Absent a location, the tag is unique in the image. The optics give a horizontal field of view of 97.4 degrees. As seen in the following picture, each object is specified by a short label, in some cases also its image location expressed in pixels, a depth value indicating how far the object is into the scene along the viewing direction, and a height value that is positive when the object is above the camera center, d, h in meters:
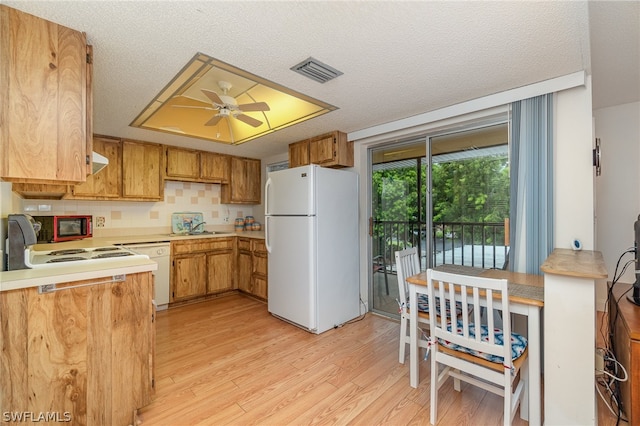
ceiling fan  2.39 +0.95
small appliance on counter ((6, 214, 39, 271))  1.51 -0.14
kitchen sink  3.92 -0.29
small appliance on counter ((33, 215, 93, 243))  2.68 -0.13
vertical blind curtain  2.07 +0.22
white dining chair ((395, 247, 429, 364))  2.13 -0.71
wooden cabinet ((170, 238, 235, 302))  3.65 -0.74
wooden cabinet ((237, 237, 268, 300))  3.78 -0.75
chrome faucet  4.30 -0.20
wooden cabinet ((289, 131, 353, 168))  3.31 +0.77
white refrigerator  2.88 -0.36
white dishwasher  3.43 -0.65
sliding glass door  2.55 +0.10
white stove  1.62 -0.28
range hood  1.78 +0.35
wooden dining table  1.53 -0.59
